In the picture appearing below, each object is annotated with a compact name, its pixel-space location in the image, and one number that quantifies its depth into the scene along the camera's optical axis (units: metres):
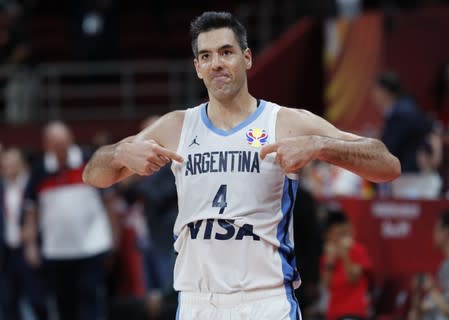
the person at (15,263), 12.97
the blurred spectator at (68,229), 11.80
